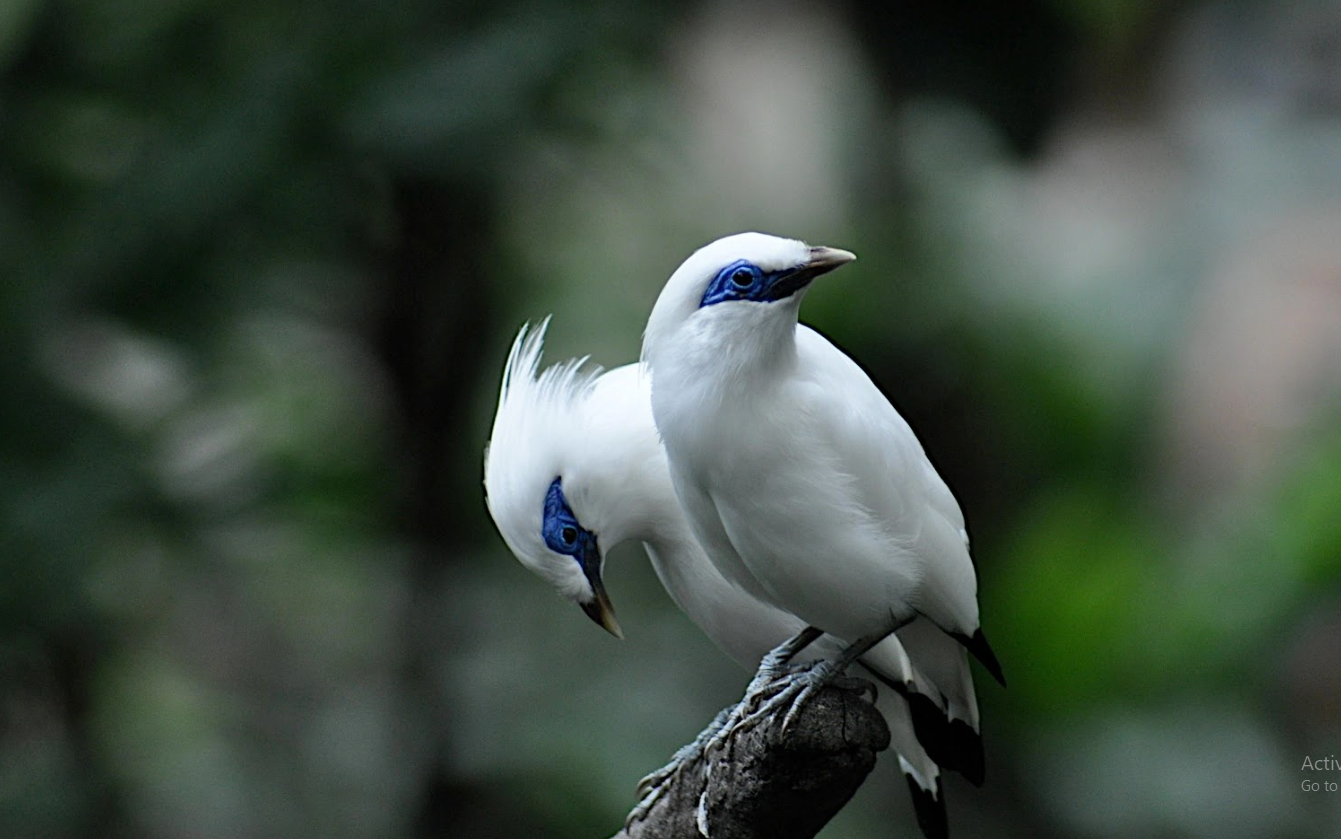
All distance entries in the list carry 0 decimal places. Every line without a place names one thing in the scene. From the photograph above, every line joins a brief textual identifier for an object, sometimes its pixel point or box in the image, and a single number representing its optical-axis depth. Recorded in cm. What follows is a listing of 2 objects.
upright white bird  432
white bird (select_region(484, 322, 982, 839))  524
